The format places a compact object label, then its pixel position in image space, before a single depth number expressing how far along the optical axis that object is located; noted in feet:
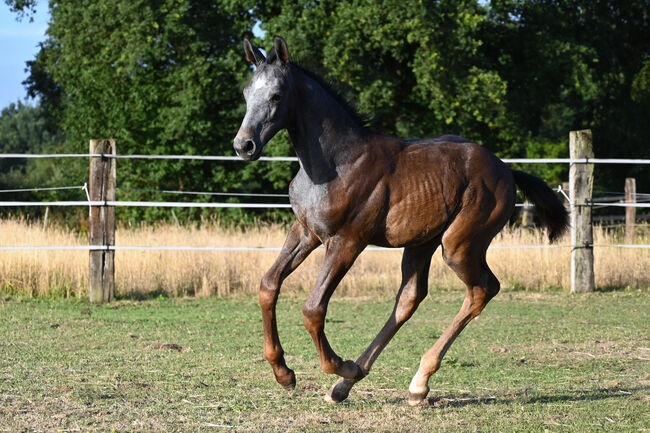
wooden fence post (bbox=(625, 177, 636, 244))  54.34
